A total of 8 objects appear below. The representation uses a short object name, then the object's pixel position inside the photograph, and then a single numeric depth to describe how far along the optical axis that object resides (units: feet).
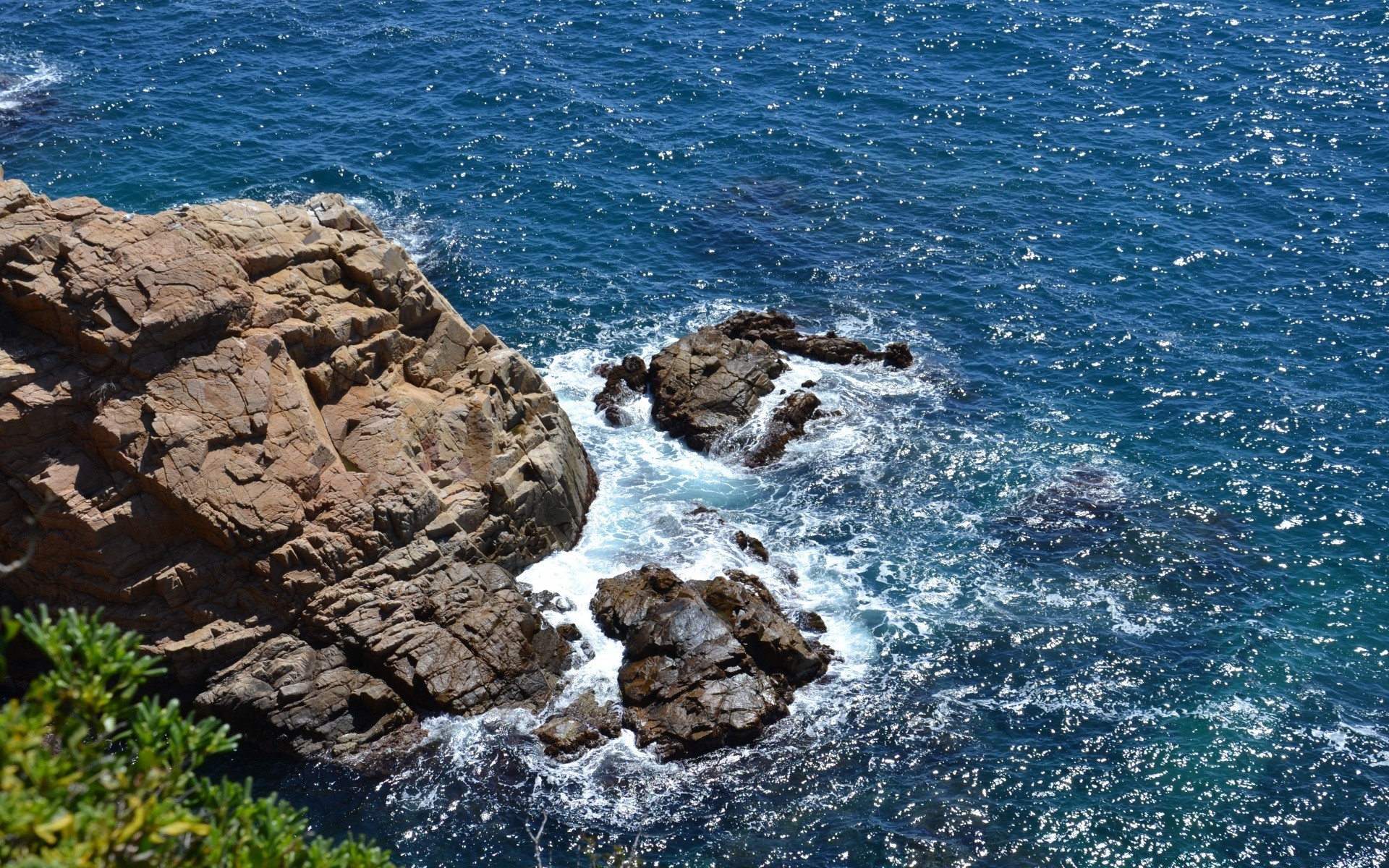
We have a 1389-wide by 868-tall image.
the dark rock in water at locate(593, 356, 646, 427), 197.36
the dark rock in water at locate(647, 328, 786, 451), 193.16
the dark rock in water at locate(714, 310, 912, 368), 208.03
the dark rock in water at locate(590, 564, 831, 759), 141.59
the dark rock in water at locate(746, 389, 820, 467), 189.78
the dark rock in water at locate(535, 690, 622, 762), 138.82
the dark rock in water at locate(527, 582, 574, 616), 159.43
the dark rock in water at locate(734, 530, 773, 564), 169.99
